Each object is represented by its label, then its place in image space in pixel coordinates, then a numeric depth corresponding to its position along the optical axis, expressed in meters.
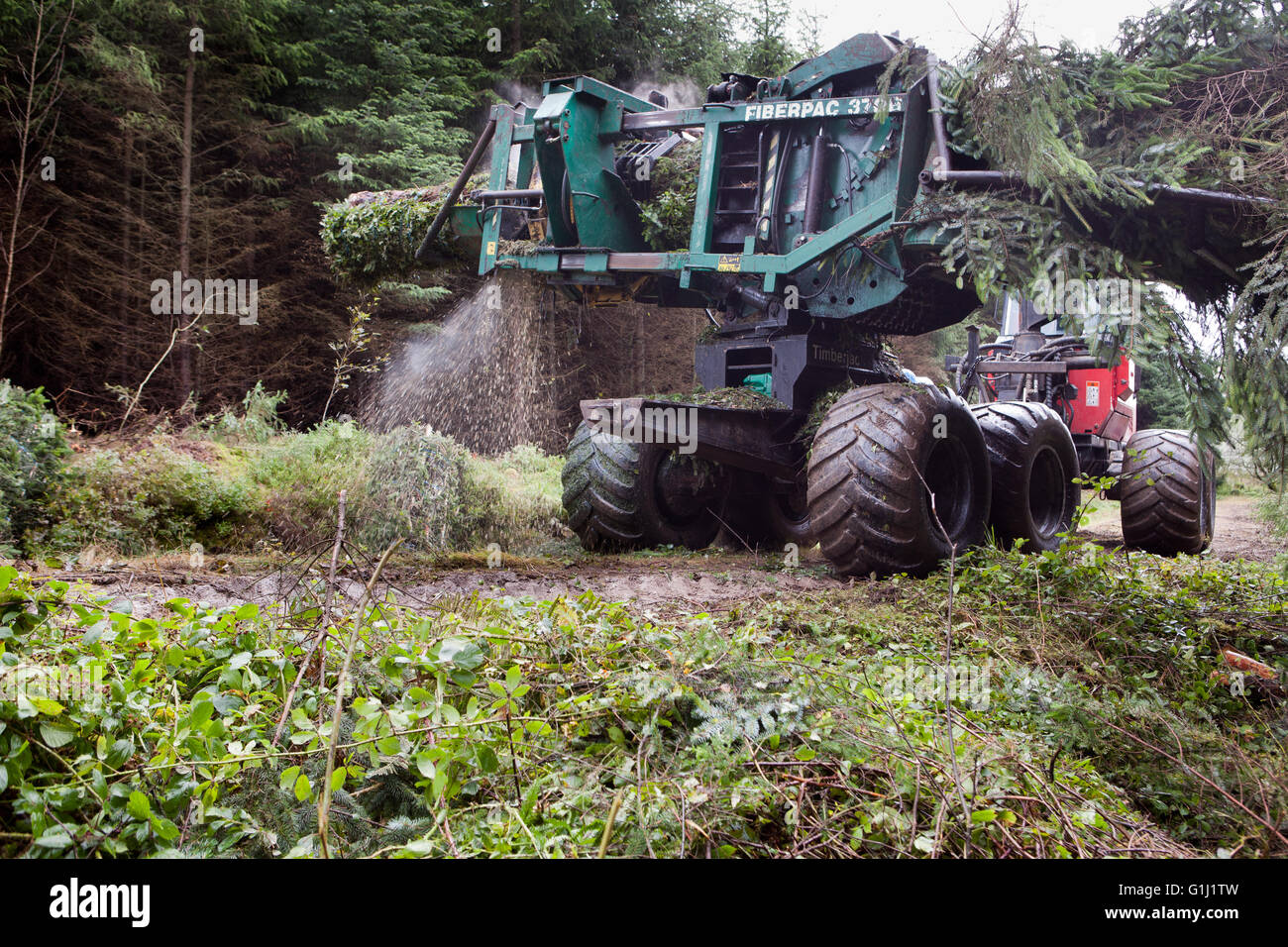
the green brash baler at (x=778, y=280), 5.32
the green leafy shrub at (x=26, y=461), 5.80
